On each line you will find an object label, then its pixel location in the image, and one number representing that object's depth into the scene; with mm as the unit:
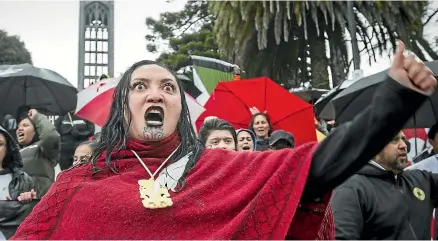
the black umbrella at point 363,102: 4680
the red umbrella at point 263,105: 5891
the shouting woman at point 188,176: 1628
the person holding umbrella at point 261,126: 5129
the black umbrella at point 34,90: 6328
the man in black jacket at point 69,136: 6529
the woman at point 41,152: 4793
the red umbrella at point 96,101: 5441
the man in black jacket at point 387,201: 3209
